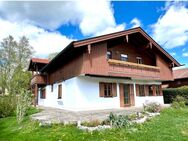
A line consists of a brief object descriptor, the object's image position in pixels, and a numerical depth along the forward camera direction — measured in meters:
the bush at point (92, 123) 6.22
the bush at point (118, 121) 6.40
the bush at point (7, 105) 10.56
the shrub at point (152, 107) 9.17
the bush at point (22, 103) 8.27
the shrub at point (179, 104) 11.16
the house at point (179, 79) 19.86
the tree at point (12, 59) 20.79
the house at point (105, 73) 10.60
